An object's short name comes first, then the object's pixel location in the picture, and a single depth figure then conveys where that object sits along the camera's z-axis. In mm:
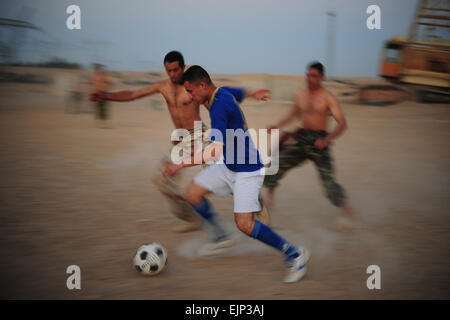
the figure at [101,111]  11617
